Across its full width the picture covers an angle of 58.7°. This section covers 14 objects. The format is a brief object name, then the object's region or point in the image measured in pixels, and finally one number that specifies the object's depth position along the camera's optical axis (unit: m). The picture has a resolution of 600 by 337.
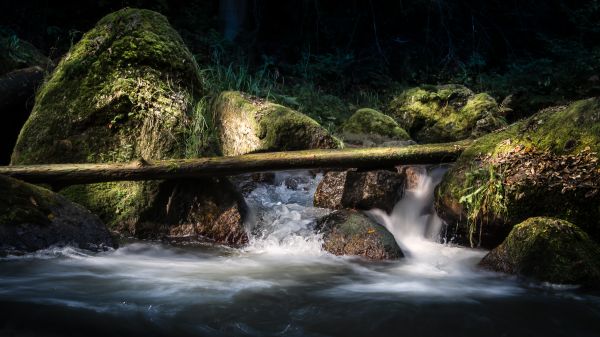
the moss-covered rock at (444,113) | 9.84
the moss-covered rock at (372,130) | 8.62
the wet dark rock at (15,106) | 7.45
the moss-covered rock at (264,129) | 6.72
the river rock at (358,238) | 5.11
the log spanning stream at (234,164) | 5.15
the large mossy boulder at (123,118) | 5.55
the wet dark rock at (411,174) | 6.38
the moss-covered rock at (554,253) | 4.01
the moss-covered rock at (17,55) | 8.42
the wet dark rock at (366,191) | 6.01
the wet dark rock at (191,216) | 5.47
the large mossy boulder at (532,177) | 4.60
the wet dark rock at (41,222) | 4.18
